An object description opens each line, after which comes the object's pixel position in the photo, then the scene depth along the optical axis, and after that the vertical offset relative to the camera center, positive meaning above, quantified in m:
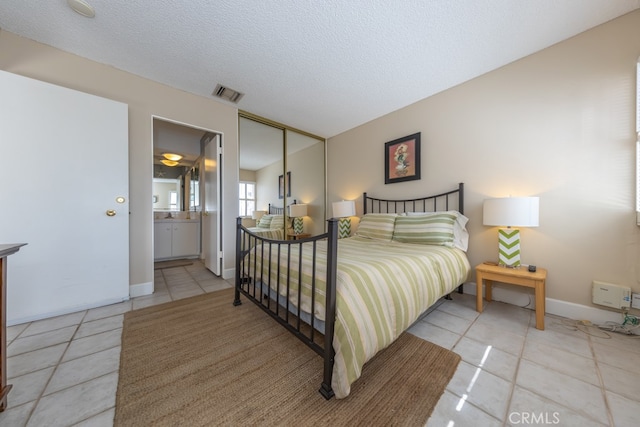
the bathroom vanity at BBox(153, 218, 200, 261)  4.14 -0.59
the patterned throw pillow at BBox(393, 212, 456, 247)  2.29 -0.20
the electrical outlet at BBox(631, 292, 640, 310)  1.65 -0.67
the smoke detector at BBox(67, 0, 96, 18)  1.63 +1.56
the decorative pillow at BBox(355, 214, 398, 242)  2.68 -0.21
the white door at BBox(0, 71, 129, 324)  1.82 +0.10
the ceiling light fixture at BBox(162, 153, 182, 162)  4.21 +1.05
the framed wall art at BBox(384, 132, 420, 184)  2.98 +0.76
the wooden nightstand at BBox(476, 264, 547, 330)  1.73 -0.58
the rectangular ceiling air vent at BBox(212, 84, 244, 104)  2.75 +1.53
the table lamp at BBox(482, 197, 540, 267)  1.89 -0.06
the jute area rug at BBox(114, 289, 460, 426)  1.01 -0.97
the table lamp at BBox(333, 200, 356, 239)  3.57 +0.01
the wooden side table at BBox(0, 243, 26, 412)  0.99 -0.58
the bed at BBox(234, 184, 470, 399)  1.10 -0.48
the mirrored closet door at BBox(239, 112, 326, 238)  3.57 +0.71
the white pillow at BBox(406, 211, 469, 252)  2.37 -0.23
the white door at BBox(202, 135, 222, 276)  3.13 +0.05
